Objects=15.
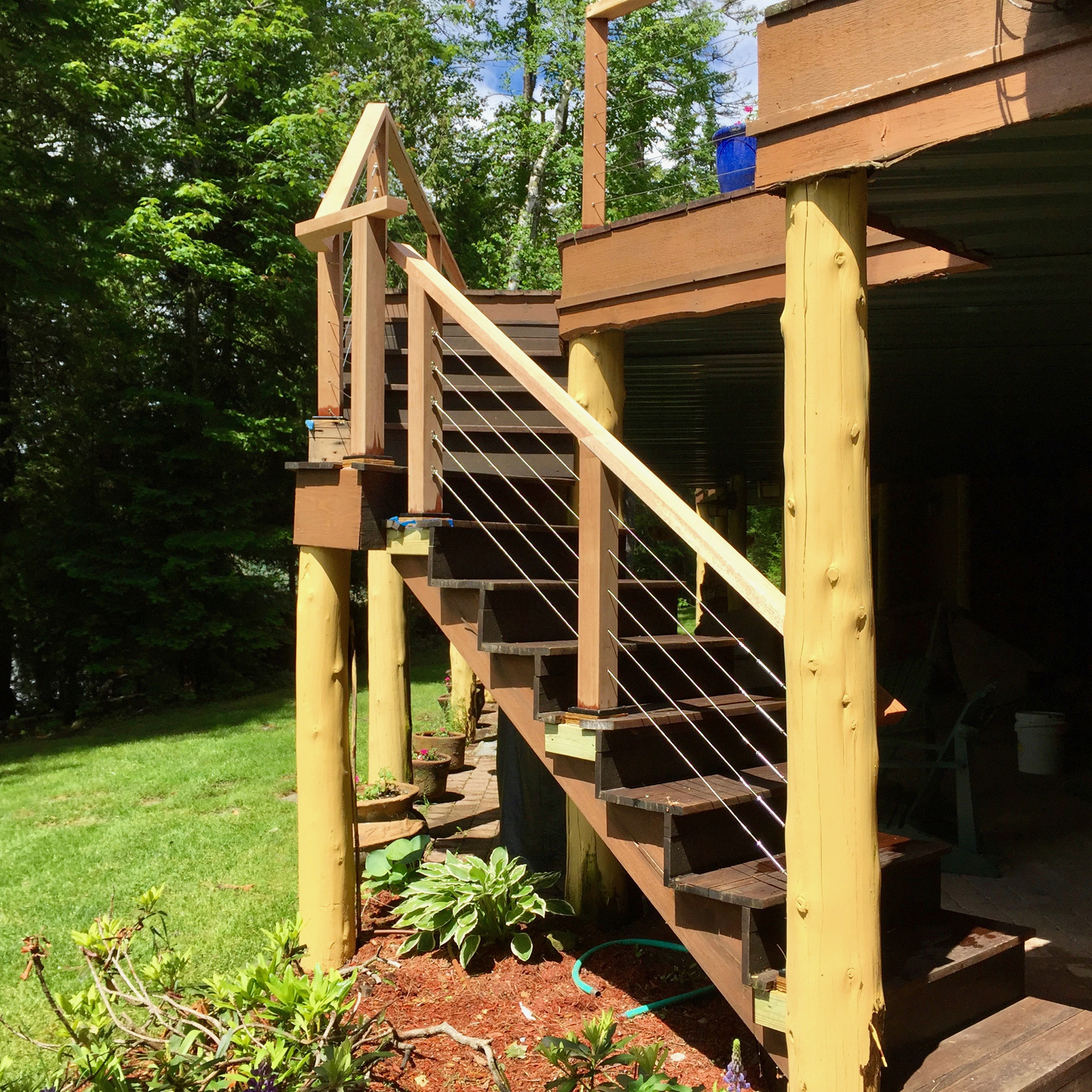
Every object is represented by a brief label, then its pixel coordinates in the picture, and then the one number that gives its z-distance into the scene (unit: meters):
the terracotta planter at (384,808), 5.88
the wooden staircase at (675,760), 2.84
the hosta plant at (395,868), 4.81
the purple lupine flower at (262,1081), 2.54
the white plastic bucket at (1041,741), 6.89
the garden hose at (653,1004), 3.66
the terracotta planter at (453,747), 8.15
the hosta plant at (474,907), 4.07
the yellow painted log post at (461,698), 9.44
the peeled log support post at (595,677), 3.29
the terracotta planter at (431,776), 7.37
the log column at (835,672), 2.39
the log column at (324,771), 4.12
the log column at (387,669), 6.94
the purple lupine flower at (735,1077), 2.73
